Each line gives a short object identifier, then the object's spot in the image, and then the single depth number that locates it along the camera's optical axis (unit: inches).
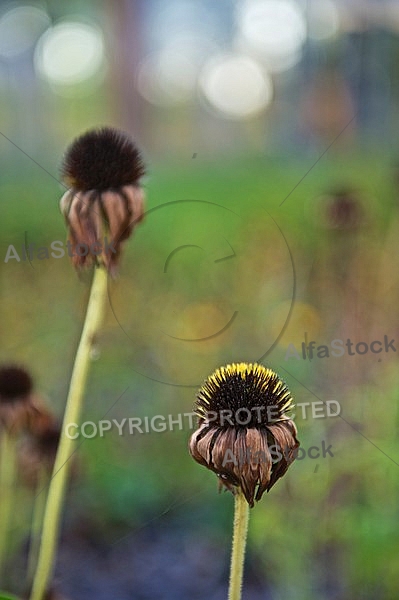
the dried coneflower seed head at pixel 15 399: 30.6
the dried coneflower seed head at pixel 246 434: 25.6
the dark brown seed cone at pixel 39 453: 30.9
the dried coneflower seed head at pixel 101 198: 27.9
